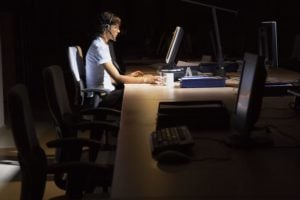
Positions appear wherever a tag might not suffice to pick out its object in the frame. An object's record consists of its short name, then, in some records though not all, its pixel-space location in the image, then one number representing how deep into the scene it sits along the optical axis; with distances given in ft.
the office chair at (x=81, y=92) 17.76
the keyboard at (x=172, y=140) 7.57
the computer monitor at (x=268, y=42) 16.57
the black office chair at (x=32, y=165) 7.61
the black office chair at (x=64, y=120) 10.89
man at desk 17.35
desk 6.06
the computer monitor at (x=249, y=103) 7.83
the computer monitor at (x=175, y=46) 18.28
